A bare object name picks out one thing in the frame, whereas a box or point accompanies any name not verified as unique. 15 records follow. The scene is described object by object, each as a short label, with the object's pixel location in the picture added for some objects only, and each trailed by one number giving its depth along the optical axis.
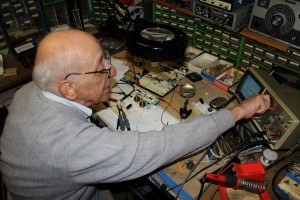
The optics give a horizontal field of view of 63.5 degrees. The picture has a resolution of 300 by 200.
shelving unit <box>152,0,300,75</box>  1.52
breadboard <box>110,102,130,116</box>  1.44
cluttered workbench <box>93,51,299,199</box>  1.07
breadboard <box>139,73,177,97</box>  1.56
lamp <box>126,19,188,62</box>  1.18
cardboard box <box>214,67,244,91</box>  1.58
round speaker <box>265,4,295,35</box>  1.36
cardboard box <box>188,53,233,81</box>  1.67
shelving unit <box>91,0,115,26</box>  2.33
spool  1.14
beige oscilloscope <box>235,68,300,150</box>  1.03
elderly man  0.83
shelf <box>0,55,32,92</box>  1.88
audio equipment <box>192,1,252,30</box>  1.58
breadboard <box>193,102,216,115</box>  1.44
